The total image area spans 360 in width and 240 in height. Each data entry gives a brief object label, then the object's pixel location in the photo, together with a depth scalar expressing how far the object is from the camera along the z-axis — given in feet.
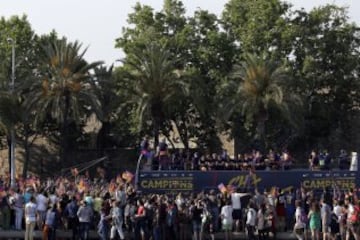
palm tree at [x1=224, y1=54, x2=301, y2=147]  157.69
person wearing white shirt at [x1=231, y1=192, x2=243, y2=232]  110.93
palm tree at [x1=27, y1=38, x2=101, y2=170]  158.40
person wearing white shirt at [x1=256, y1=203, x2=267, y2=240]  107.04
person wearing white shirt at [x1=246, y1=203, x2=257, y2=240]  107.14
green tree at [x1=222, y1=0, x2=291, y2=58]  181.78
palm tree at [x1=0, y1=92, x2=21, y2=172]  163.12
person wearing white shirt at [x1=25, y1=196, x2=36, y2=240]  106.11
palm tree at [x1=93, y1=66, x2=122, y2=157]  165.17
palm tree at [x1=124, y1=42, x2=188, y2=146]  159.12
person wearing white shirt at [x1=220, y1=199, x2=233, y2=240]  107.76
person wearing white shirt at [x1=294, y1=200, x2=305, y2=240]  107.34
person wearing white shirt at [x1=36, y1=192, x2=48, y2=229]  108.37
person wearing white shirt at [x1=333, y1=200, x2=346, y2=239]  105.19
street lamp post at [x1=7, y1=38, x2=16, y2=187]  162.61
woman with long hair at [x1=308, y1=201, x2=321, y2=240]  105.70
